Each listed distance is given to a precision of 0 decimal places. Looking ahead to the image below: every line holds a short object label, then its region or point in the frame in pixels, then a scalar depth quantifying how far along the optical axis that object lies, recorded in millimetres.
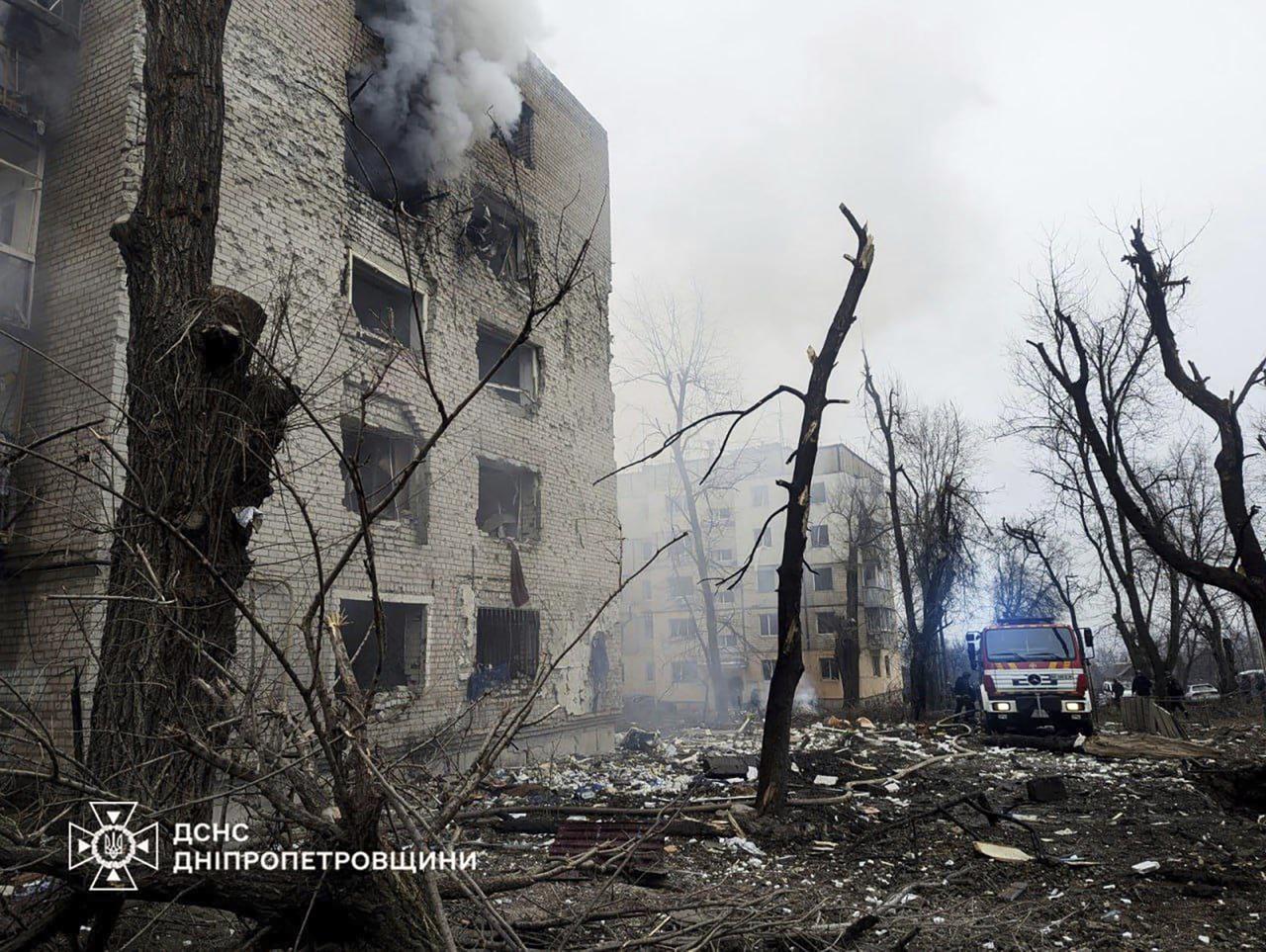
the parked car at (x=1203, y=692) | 28469
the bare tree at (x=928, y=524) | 21906
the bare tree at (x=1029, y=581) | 40375
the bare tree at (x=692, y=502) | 26891
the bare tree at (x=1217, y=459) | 8078
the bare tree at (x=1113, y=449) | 14102
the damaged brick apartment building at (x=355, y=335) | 8773
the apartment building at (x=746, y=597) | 42906
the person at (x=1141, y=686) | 19811
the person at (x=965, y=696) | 19531
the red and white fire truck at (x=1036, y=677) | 15695
